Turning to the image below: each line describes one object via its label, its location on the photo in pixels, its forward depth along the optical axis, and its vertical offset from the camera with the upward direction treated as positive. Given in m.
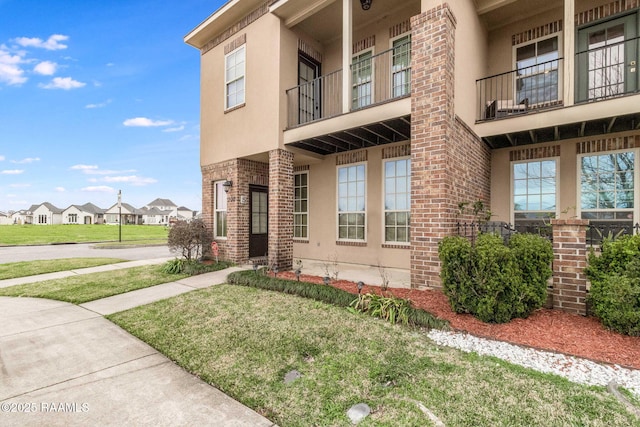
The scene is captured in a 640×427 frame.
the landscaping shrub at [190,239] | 8.35 -0.71
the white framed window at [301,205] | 10.18 +0.29
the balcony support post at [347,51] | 6.77 +3.70
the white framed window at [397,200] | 8.05 +0.38
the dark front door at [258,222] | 9.42 -0.26
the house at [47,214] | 80.19 -0.13
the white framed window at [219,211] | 9.56 +0.09
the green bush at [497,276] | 3.93 -0.84
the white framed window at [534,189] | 7.06 +0.58
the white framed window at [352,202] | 8.84 +0.35
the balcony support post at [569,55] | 5.64 +3.00
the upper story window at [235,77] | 8.85 +4.14
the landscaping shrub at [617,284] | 3.43 -0.85
